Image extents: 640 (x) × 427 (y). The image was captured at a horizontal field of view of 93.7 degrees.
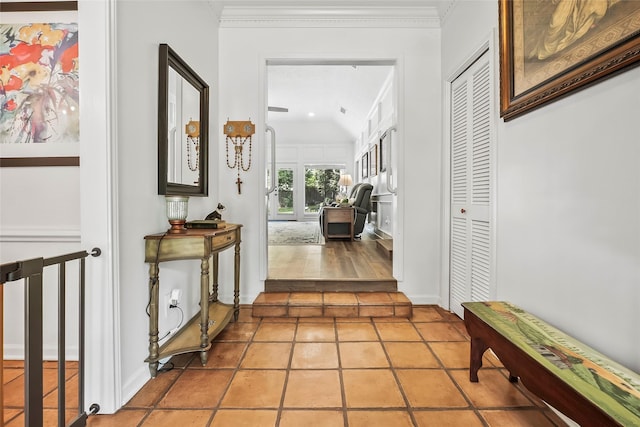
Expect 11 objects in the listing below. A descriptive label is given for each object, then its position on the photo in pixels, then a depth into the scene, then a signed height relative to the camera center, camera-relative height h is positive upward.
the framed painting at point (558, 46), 1.08 +0.70
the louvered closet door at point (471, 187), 2.10 +0.15
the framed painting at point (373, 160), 5.95 +0.99
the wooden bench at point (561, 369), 0.87 -0.56
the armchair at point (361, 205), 5.73 +0.04
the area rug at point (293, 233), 5.51 -0.58
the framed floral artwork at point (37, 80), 1.79 +0.76
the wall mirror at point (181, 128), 1.79 +0.55
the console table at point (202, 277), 1.65 -0.39
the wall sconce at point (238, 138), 2.76 +0.64
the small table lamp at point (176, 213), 1.78 -0.04
